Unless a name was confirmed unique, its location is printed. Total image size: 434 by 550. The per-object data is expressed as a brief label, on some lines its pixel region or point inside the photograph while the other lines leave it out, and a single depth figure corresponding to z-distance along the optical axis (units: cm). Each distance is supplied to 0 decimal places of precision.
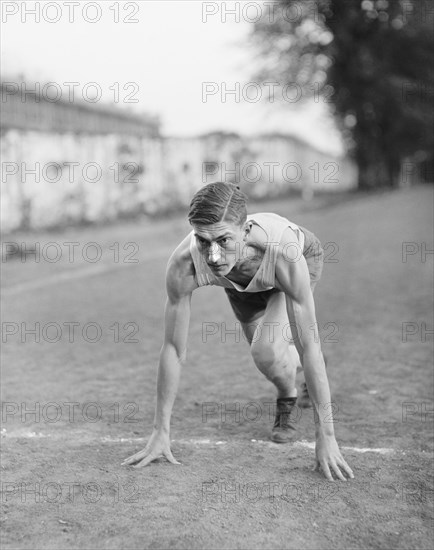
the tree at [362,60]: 3369
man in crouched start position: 353
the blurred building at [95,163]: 1439
